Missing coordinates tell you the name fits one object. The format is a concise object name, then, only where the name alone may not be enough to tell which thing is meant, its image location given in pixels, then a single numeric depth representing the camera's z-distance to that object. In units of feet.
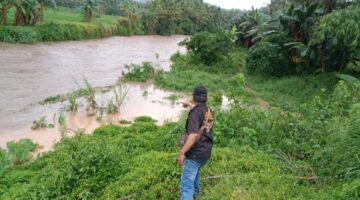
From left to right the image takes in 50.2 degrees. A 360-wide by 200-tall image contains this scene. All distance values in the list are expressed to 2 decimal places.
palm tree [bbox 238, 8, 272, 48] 83.25
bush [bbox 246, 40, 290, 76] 57.82
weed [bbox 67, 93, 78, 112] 37.65
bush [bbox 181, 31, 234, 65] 64.23
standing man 15.24
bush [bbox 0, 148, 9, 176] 21.94
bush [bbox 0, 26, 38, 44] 80.48
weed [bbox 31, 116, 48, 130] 32.17
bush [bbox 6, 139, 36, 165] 24.16
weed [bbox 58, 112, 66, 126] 33.51
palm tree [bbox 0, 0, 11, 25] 82.86
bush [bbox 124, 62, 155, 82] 55.16
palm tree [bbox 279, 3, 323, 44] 54.39
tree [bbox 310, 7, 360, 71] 39.09
